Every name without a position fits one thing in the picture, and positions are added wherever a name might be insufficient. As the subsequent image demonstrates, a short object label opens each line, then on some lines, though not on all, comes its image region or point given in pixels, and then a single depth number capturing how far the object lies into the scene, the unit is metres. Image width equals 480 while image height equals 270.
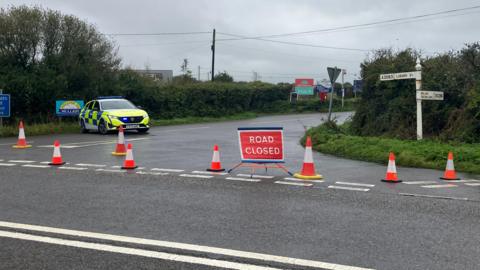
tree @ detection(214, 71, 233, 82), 60.68
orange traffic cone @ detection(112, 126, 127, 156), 13.96
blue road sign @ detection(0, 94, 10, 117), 21.50
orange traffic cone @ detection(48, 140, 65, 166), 12.04
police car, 21.66
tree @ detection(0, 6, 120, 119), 23.98
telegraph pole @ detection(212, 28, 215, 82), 48.63
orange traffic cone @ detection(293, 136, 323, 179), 10.12
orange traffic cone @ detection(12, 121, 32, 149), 16.08
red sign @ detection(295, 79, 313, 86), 56.06
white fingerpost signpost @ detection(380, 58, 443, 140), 14.66
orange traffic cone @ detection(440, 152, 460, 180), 10.17
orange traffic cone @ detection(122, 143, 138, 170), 11.36
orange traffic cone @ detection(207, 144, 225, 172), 10.99
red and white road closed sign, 10.59
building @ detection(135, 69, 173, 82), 105.29
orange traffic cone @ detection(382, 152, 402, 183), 9.75
